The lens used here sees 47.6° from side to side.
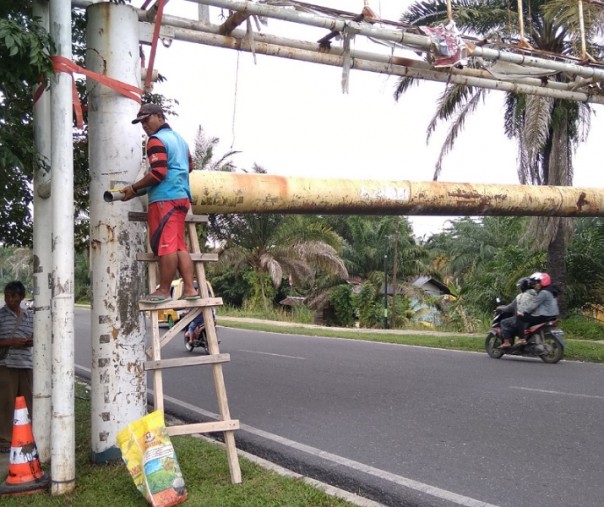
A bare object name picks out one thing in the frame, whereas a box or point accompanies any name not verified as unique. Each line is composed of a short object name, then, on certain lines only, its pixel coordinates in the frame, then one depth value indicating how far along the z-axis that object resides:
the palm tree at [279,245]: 31.39
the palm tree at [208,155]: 29.45
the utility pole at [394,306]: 28.97
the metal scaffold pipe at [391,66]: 8.45
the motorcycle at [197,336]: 15.38
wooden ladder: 4.96
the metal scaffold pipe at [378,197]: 6.92
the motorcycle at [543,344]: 12.25
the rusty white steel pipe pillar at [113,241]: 5.85
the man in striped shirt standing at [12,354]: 7.06
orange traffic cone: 5.21
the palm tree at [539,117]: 16.56
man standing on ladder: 5.16
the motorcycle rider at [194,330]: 15.46
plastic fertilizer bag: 4.63
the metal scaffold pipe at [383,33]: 7.77
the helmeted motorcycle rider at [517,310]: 12.66
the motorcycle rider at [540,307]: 12.34
